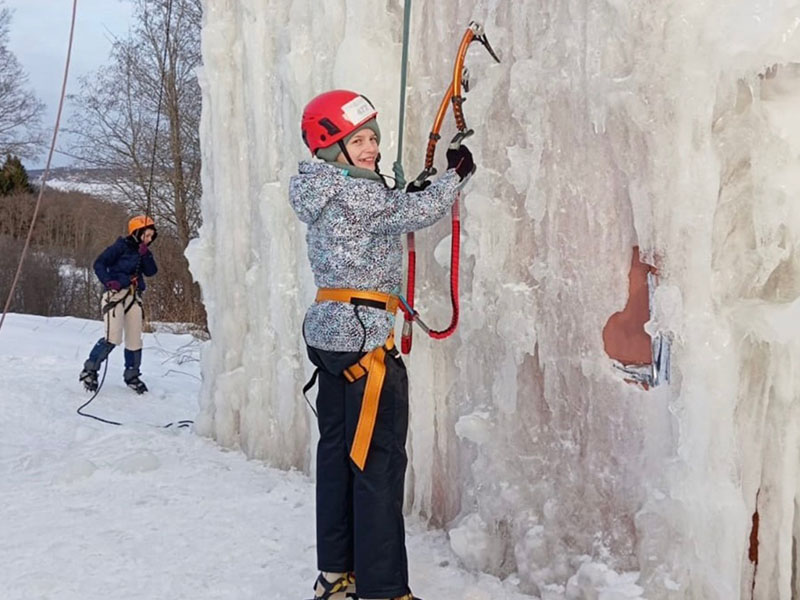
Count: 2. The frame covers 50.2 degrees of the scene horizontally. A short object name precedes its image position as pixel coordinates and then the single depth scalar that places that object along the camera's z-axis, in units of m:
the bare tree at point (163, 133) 19.61
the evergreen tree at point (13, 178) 30.75
